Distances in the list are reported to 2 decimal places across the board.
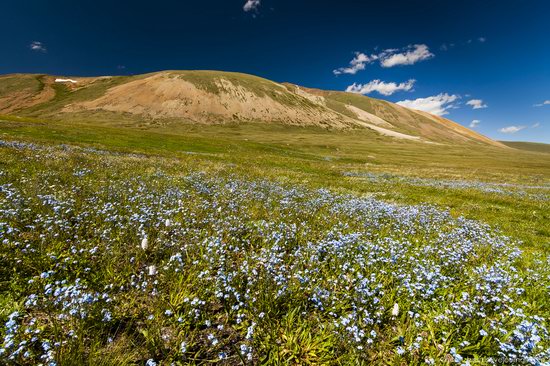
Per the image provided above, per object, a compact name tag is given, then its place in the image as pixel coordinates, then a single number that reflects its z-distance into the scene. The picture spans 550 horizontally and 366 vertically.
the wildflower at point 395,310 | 5.27
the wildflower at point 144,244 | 6.68
